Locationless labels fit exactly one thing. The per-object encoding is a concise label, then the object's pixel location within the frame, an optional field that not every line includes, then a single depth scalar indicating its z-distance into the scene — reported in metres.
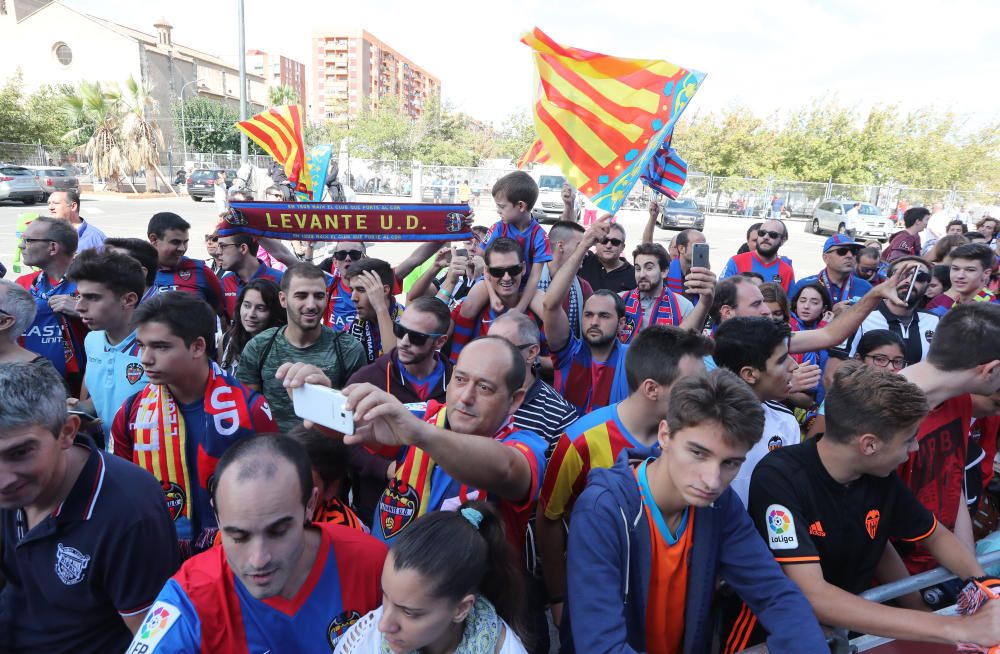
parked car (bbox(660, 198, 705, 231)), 26.16
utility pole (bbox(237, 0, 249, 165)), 16.09
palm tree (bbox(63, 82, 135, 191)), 34.16
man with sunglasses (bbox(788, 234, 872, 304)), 6.41
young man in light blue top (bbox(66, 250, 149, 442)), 3.31
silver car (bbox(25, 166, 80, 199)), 26.14
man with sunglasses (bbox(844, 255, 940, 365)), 4.89
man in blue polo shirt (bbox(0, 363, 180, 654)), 1.83
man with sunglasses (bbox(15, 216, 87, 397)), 3.88
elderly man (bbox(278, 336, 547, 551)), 1.76
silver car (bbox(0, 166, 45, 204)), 24.41
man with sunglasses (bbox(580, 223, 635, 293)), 6.27
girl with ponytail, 1.58
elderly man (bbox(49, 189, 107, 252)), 6.20
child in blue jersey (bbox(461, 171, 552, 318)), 4.97
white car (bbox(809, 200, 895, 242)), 26.20
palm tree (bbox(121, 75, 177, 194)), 34.28
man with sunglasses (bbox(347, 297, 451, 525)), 3.34
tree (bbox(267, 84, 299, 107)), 47.62
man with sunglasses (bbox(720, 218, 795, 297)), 6.66
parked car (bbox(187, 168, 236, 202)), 32.66
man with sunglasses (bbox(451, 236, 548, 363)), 4.20
